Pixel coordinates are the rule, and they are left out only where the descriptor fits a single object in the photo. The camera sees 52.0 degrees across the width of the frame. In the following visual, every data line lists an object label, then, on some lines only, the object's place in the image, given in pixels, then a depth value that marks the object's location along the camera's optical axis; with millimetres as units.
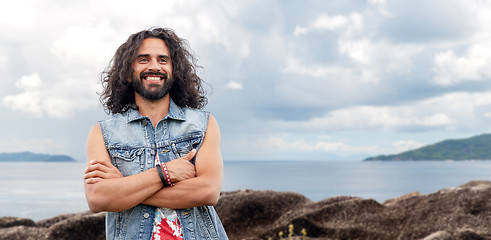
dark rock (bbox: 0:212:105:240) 9508
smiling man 3311
